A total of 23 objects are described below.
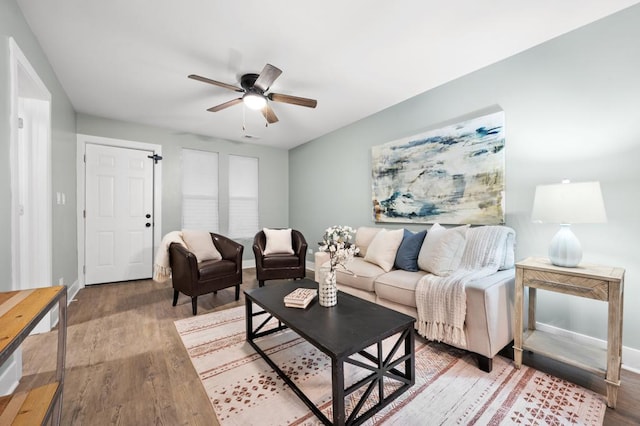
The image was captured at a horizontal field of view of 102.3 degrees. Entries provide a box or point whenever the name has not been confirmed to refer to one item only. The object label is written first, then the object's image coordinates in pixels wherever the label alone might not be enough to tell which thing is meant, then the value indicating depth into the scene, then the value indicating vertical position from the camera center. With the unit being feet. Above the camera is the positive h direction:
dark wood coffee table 4.20 -2.34
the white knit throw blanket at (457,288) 6.12 -1.96
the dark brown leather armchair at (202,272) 8.97 -2.46
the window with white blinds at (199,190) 15.02 +0.93
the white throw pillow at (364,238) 10.68 -1.25
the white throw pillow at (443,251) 7.52 -1.27
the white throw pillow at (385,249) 8.84 -1.45
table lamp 5.12 +0.02
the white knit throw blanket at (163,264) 9.91 -2.30
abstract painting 8.17 +1.26
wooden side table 4.85 -2.04
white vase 6.07 -1.90
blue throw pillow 8.42 -1.45
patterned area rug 4.54 -3.67
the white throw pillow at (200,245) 10.43 -1.66
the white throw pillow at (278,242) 12.26 -1.71
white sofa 5.81 -2.27
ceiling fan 8.18 +3.70
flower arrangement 5.98 -0.92
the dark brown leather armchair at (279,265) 11.50 -2.62
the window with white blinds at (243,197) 16.66 +0.61
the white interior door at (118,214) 12.48 -0.51
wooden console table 2.69 -1.40
